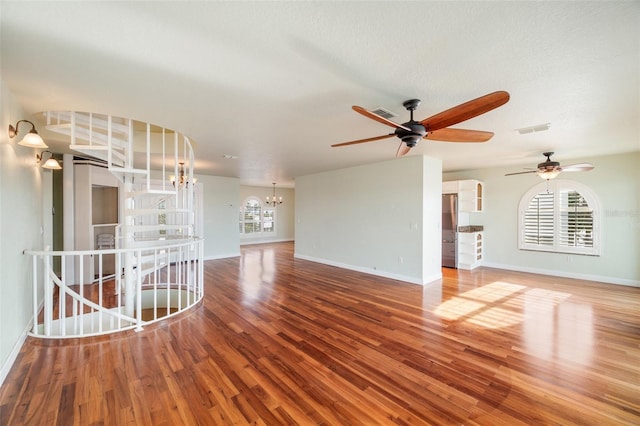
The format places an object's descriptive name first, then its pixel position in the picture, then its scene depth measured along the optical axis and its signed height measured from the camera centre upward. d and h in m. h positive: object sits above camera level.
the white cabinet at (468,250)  6.54 -0.95
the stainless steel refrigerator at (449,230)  6.66 -0.46
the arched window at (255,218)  11.38 -0.28
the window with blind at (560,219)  5.46 -0.15
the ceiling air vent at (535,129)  3.31 +1.08
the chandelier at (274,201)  11.83 +0.48
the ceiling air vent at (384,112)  2.69 +1.03
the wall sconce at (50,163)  3.64 +0.68
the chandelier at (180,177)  4.72 +0.75
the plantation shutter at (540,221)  5.93 -0.22
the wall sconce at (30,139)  2.45 +0.69
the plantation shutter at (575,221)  5.49 -0.20
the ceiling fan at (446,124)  1.77 +0.73
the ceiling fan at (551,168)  4.45 +0.75
